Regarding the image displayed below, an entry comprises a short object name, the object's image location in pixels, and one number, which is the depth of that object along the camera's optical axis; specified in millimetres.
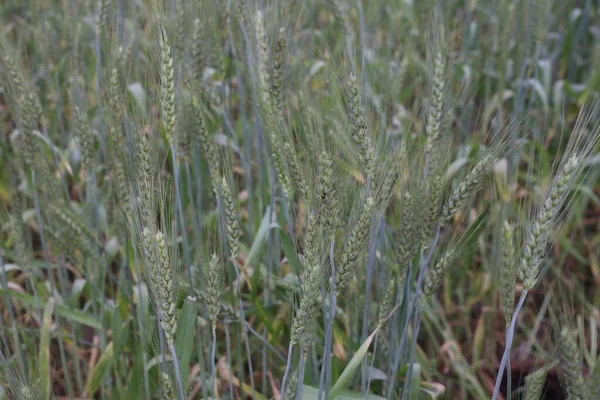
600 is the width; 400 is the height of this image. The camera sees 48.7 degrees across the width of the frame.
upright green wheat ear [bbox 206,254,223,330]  1179
